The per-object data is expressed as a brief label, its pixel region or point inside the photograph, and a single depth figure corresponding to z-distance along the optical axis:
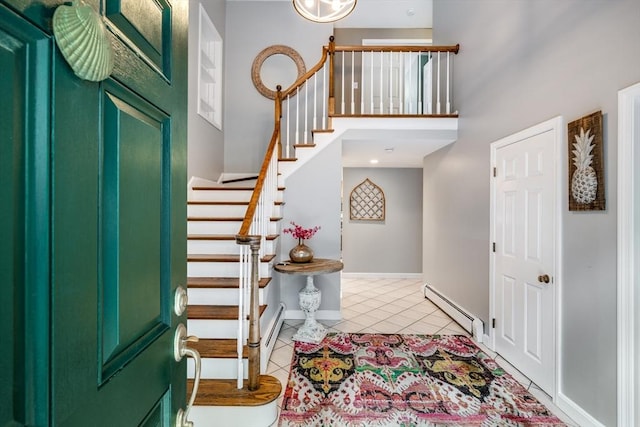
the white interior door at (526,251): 2.21
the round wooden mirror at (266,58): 4.86
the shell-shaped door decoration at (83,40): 0.39
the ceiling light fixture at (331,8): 2.89
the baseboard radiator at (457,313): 3.09
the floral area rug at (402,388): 1.98
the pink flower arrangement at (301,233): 3.19
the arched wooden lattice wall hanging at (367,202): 6.16
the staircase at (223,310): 1.87
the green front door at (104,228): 0.37
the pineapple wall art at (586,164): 1.79
